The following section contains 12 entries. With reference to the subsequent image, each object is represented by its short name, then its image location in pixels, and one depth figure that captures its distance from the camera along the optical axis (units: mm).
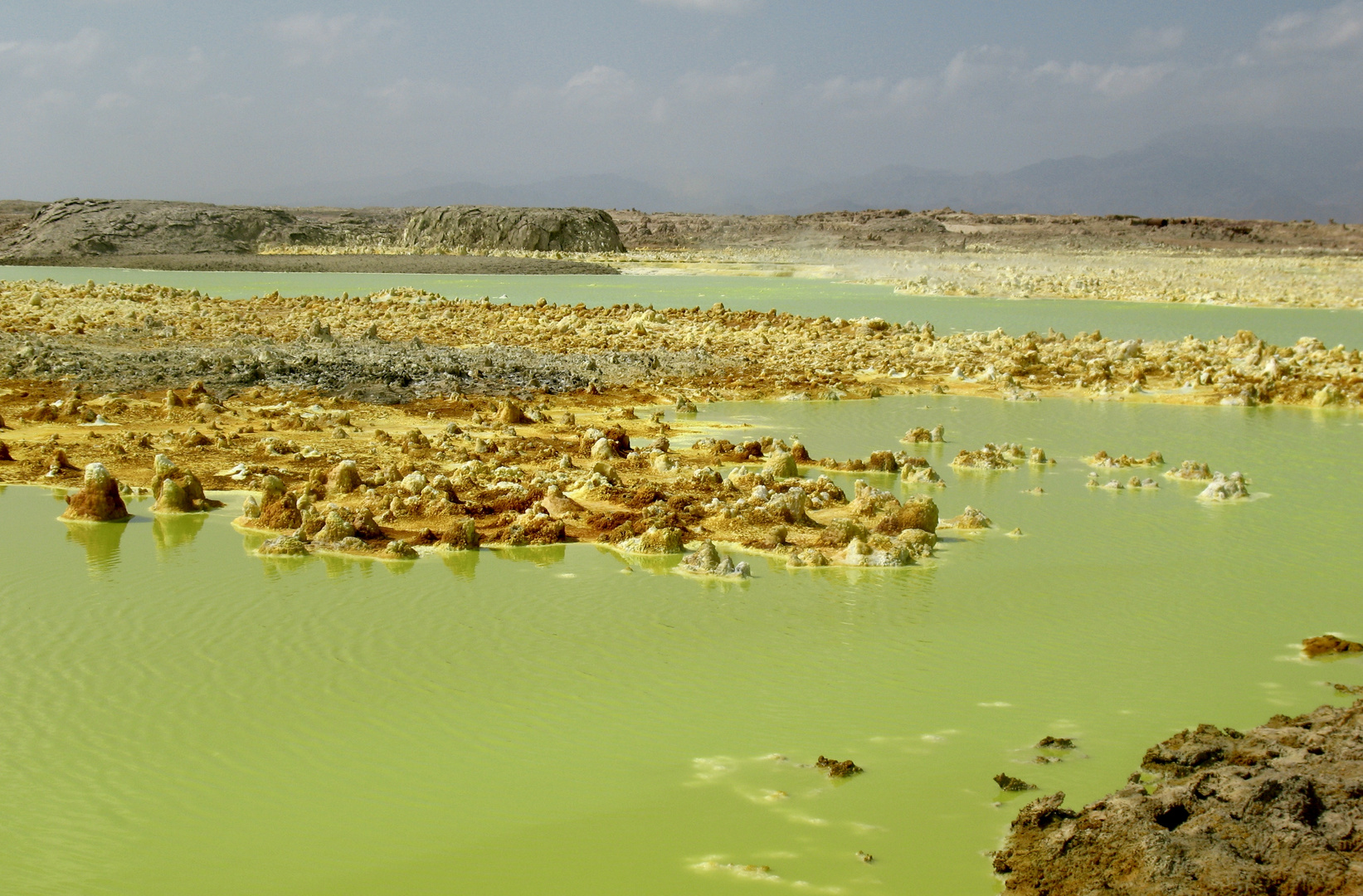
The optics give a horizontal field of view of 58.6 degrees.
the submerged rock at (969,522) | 8344
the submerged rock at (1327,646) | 5840
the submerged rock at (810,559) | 7324
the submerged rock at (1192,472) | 10203
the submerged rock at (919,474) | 9945
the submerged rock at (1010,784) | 4309
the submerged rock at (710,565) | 7121
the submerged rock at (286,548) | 7574
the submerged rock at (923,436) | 11930
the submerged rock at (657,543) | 7625
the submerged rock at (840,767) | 4406
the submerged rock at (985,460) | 10625
